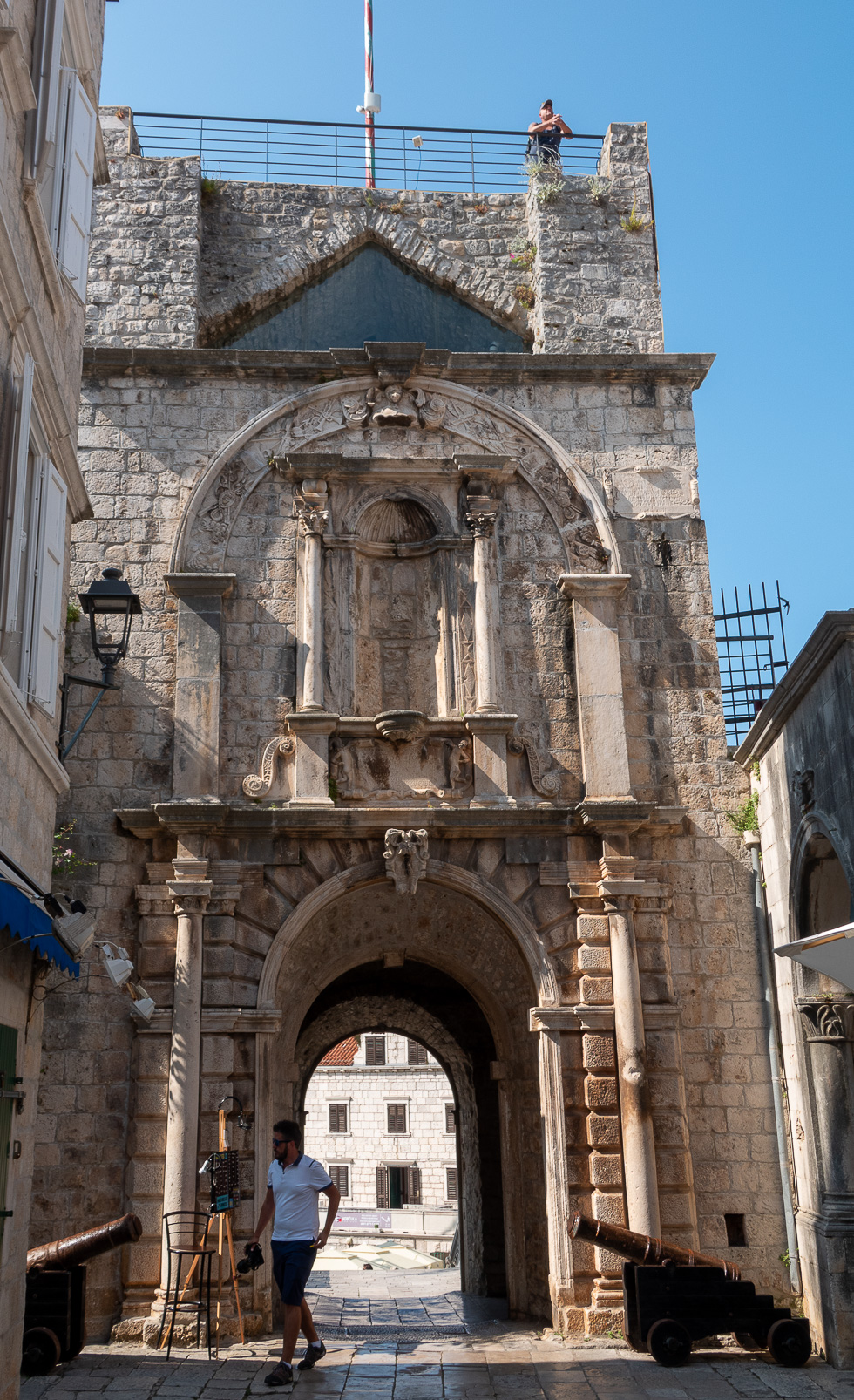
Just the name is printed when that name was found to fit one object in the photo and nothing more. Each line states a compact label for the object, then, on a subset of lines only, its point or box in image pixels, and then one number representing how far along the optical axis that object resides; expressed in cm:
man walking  671
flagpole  1300
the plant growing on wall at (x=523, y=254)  1252
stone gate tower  945
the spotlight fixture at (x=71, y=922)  684
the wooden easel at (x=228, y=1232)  861
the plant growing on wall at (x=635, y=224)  1219
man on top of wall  1285
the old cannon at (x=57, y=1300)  748
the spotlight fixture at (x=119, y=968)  848
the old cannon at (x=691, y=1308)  796
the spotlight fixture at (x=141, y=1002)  920
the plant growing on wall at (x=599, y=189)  1230
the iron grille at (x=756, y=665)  1345
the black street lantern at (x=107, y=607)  890
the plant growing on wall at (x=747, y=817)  1021
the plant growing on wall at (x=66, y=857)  966
